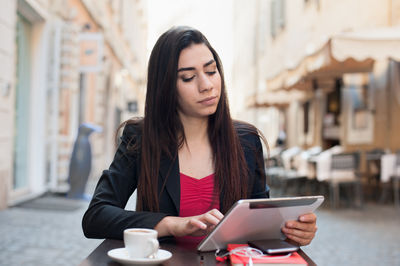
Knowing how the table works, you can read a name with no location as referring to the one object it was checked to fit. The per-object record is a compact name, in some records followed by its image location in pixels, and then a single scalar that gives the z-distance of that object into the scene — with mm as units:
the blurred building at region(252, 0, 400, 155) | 7203
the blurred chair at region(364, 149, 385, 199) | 8923
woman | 1734
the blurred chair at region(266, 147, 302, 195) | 10477
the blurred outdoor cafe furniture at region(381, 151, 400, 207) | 8297
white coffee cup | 1217
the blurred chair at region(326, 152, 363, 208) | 8094
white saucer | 1205
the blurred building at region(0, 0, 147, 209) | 6672
